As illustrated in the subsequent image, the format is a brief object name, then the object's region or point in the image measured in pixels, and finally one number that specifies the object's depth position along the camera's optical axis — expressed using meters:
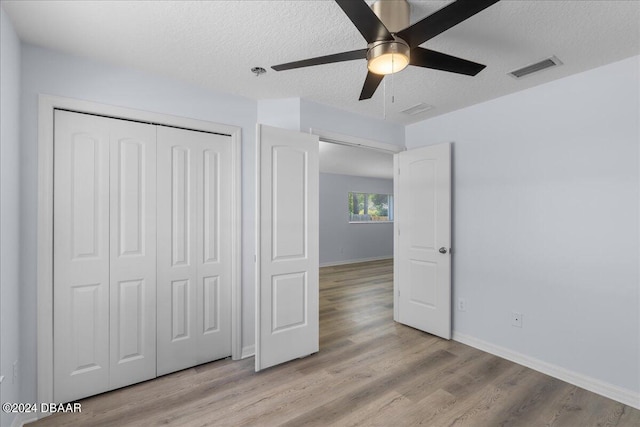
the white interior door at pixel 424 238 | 3.27
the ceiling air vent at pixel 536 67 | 2.22
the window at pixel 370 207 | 8.67
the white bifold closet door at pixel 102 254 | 2.13
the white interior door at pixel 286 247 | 2.65
